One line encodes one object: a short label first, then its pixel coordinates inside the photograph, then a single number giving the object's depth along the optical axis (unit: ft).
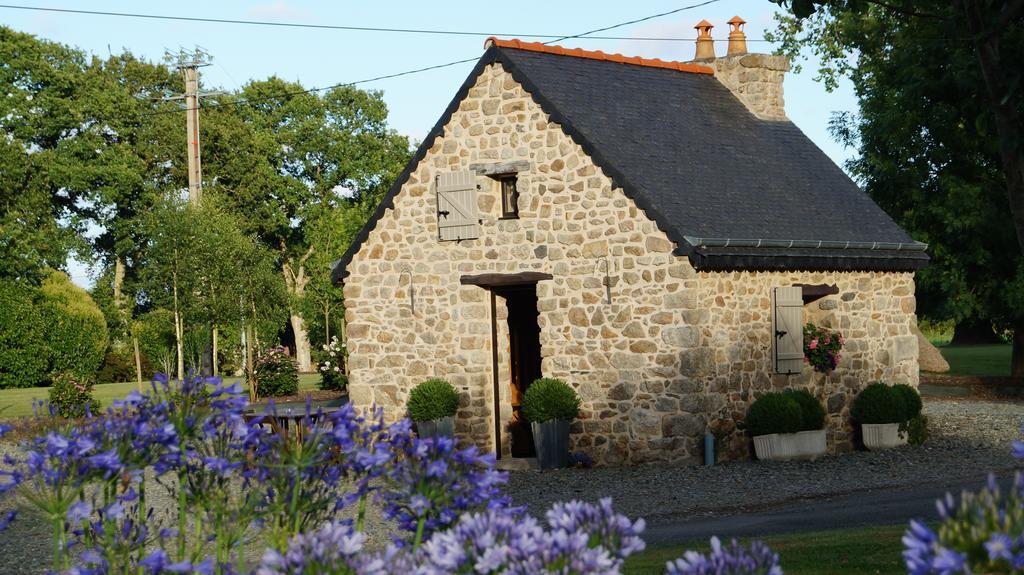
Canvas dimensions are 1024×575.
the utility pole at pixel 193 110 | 115.75
